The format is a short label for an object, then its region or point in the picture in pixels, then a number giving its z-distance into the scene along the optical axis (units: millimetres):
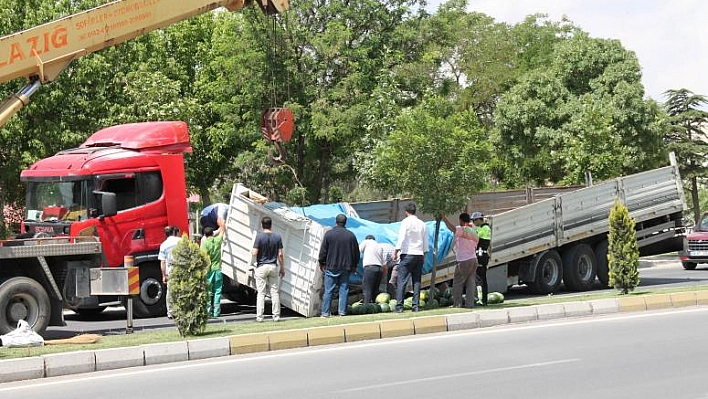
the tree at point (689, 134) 50656
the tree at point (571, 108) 41812
